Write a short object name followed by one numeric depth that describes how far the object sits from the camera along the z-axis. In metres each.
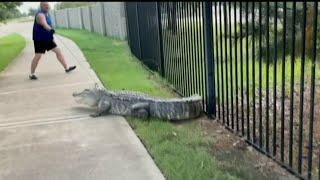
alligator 6.07
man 9.82
